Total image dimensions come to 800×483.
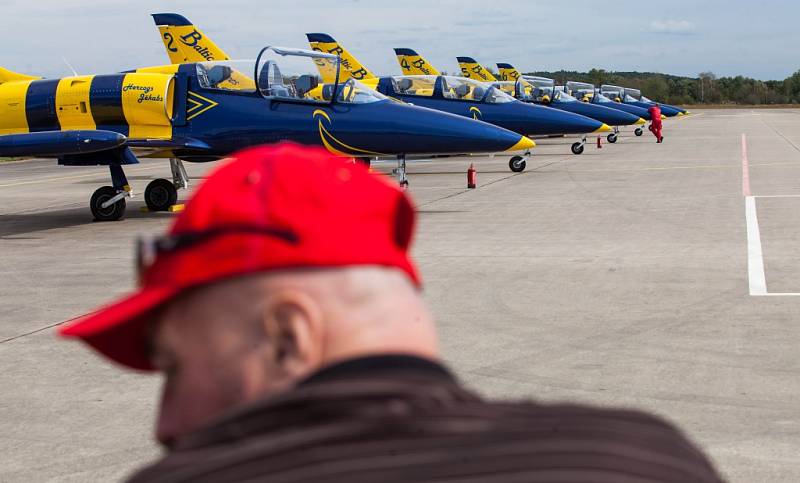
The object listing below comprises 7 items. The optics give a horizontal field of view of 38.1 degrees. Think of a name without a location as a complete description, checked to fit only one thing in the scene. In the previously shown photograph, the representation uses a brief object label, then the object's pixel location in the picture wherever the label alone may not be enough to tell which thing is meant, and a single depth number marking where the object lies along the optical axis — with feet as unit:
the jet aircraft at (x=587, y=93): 176.14
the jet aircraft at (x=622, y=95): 204.85
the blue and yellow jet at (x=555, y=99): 132.98
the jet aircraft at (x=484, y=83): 108.99
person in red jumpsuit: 150.92
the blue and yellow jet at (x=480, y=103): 101.76
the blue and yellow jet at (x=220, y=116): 55.11
